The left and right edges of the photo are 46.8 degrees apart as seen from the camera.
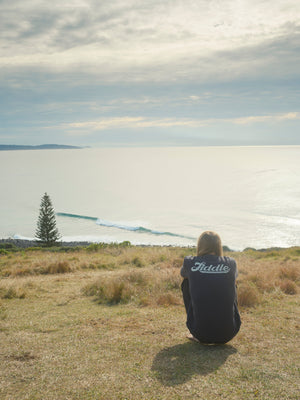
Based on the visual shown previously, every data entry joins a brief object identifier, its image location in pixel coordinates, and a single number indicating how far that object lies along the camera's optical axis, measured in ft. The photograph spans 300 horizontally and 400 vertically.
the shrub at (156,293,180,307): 27.02
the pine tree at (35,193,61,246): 158.51
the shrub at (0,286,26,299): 30.63
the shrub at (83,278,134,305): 29.27
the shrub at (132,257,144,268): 52.85
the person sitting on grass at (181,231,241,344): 16.49
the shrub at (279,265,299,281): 35.19
